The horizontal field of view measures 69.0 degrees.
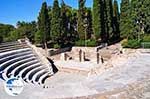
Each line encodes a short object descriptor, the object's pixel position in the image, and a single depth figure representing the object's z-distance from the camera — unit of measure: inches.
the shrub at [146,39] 432.4
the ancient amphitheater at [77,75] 222.2
